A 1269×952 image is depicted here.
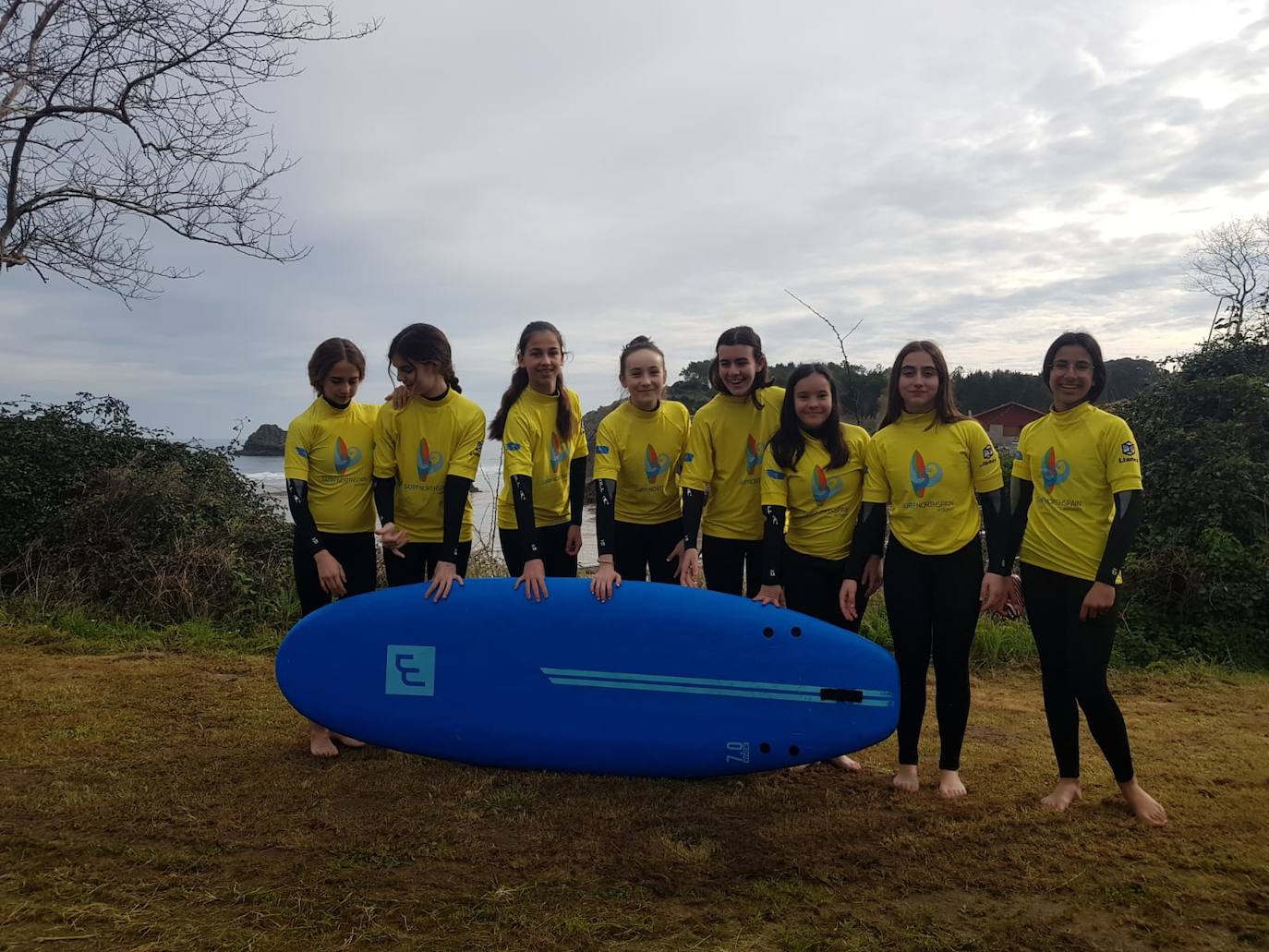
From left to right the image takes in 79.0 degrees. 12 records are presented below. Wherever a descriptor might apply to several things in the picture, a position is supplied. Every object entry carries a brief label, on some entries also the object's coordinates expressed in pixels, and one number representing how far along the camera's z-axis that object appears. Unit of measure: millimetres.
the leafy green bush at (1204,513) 5188
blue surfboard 2799
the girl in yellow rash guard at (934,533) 2697
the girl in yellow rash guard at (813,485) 2883
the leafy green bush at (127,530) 5621
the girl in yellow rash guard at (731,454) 3002
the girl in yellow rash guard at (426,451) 3010
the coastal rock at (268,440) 20922
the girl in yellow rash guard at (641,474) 3064
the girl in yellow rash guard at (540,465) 2922
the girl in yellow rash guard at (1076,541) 2514
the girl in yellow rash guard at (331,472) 3070
